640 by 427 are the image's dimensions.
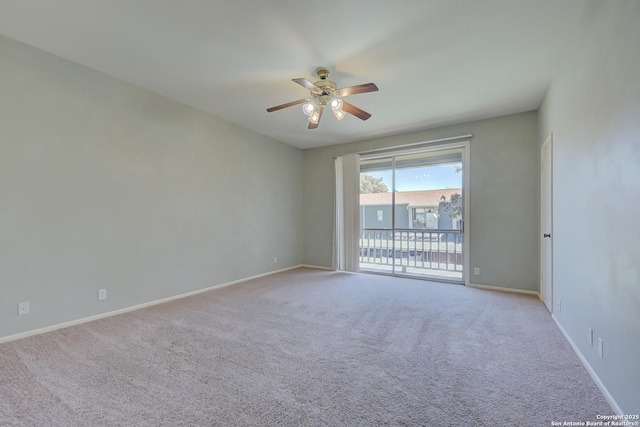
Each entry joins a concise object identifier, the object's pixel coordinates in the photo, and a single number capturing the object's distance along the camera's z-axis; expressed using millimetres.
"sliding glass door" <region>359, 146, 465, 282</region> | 4695
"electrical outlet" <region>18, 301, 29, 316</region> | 2447
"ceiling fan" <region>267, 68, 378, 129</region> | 2666
